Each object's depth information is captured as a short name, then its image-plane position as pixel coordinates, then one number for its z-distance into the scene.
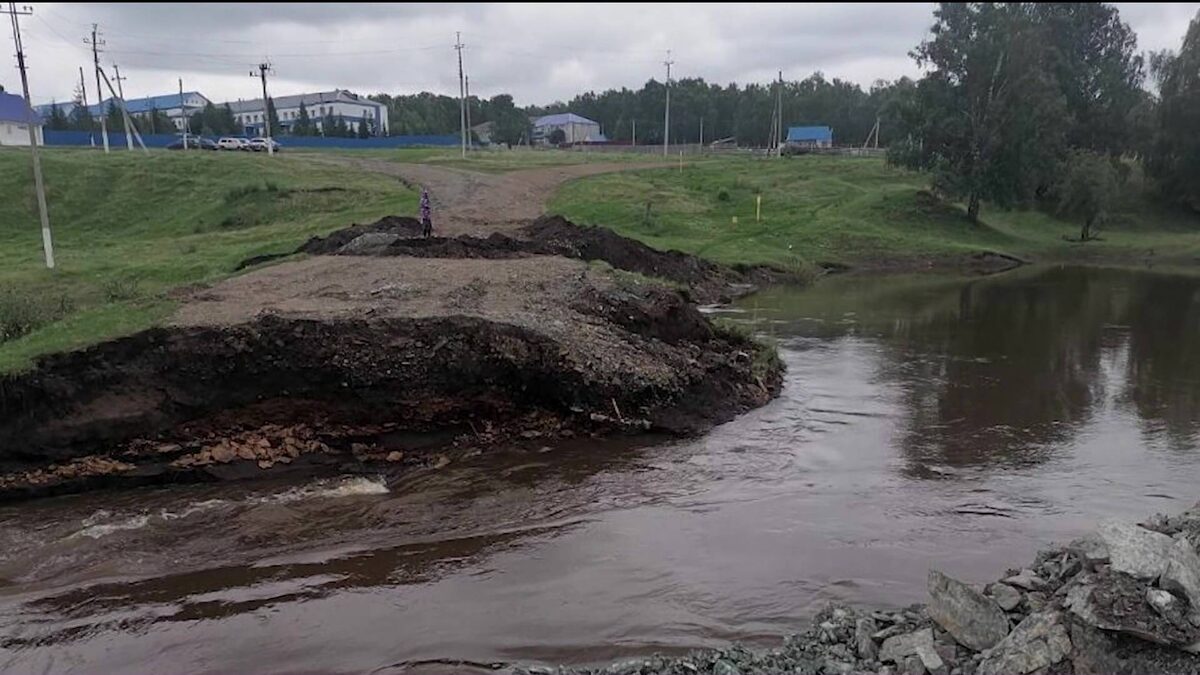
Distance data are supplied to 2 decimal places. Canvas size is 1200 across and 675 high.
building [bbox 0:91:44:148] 59.22
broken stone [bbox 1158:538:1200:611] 6.74
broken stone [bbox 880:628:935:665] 7.40
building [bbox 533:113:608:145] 116.09
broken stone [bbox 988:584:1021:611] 7.79
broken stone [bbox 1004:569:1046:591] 8.09
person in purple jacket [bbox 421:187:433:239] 25.61
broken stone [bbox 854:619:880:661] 7.61
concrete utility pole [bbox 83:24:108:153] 53.88
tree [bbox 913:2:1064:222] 42.09
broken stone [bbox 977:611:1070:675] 6.77
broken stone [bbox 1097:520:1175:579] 6.98
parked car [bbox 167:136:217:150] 65.31
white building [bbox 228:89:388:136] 118.69
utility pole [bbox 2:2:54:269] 26.14
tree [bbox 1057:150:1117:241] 43.28
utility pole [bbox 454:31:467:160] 60.70
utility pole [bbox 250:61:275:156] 54.75
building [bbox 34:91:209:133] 107.79
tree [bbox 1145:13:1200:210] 47.97
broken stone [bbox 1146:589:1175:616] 6.63
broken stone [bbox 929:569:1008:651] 7.34
